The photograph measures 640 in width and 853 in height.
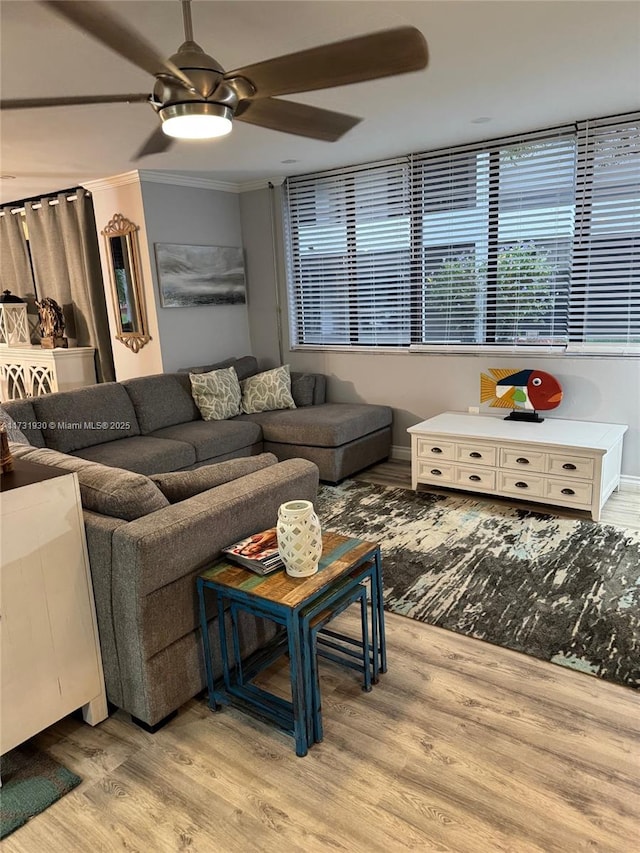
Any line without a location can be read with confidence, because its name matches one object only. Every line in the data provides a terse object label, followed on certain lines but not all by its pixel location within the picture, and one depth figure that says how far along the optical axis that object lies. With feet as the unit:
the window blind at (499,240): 13.33
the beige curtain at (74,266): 17.51
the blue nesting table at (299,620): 5.92
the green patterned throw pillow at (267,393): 16.34
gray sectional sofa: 6.14
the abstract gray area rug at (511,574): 7.98
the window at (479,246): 12.77
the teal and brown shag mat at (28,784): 5.55
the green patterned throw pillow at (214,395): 15.60
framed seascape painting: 16.37
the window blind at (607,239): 12.34
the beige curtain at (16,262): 19.63
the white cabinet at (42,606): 5.71
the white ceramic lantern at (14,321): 19.07
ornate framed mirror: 16.29
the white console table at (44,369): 17.66
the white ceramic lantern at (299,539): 6.12
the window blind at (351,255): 15.84
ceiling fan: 5.62
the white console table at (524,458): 11.68
